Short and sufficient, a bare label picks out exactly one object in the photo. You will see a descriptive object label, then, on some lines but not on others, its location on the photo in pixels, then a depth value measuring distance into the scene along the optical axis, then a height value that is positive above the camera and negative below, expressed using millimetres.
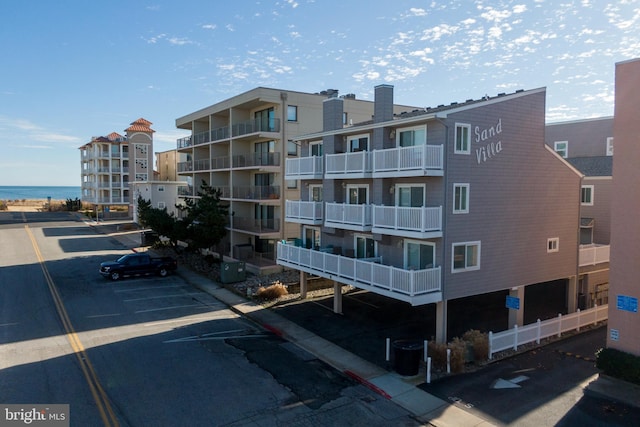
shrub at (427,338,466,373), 15664 -5747
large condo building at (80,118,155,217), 71062 +3821
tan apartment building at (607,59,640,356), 14617 -769
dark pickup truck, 29484 -5143
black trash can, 15188 -5655
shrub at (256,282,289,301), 25062 -5657
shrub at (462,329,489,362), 16391 -5602
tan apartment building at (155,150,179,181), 65750 +3969
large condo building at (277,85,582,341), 17469 -608
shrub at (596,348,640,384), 14133 -5503
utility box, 28859 -5244
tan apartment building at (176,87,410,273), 31141 +2717
